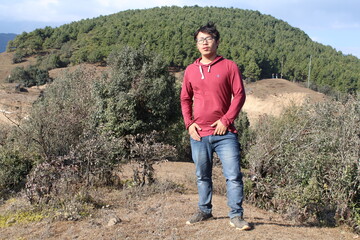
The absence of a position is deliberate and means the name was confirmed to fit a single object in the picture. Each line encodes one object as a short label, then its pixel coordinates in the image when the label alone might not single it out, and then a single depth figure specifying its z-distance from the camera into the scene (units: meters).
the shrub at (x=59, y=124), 7.36
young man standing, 3.22
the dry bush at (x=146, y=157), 5.75
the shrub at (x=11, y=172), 6.24
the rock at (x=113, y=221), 3.88
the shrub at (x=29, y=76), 36.60
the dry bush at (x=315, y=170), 4.58
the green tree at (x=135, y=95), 10.14
